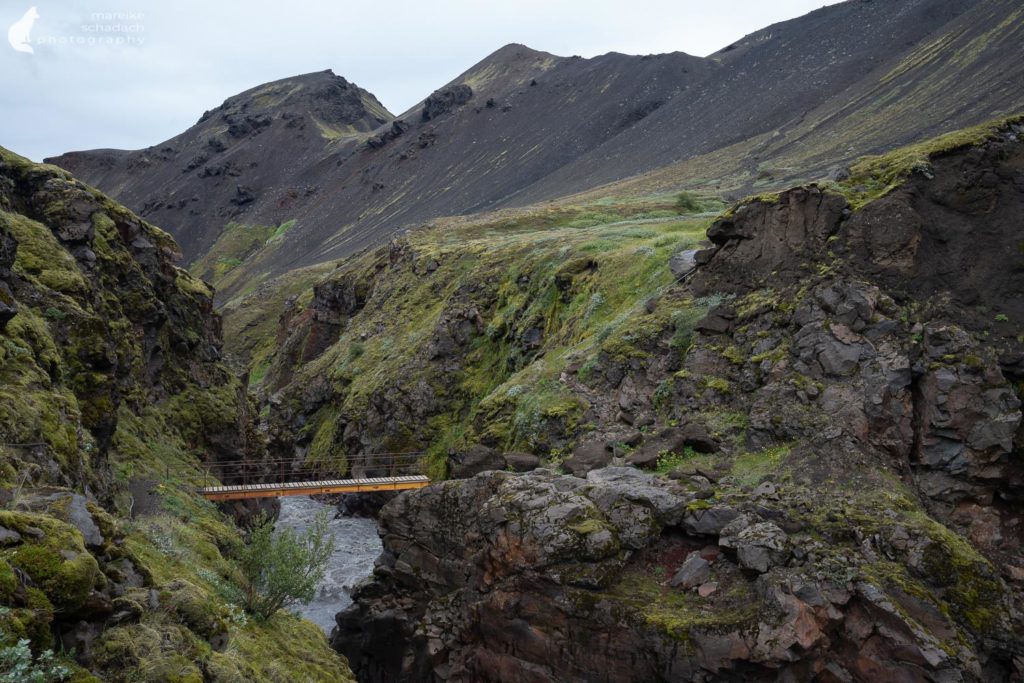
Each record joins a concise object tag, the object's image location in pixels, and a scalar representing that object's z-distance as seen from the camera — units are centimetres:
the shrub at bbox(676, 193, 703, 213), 4906
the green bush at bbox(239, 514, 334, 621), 1603
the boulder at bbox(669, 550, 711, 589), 1563
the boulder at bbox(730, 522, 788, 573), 1507
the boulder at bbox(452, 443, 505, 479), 2256
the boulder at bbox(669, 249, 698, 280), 2552
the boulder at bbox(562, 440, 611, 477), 1998
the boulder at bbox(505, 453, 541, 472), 2214
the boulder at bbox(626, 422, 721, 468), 1927
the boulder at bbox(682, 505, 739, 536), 1619
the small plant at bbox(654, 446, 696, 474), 1895
